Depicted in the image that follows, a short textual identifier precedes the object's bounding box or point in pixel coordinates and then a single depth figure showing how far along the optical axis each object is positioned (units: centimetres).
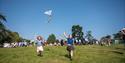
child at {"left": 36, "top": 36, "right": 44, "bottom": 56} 827
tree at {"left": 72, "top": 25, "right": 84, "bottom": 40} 4351
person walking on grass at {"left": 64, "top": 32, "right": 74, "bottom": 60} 765
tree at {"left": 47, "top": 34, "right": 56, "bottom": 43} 5750
